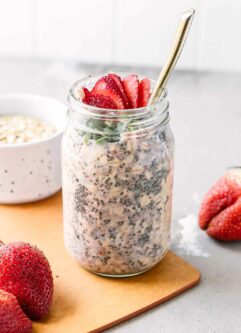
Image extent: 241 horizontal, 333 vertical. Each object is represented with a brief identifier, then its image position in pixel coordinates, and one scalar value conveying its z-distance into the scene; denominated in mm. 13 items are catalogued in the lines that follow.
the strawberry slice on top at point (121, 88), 565
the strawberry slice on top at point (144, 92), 572
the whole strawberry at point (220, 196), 640
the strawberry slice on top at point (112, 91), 561
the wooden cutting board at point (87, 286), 549
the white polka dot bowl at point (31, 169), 674
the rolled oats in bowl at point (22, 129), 694
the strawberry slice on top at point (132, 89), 568
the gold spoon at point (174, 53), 530
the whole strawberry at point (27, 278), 533
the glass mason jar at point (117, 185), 556
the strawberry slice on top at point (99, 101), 560
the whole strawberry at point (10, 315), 505
